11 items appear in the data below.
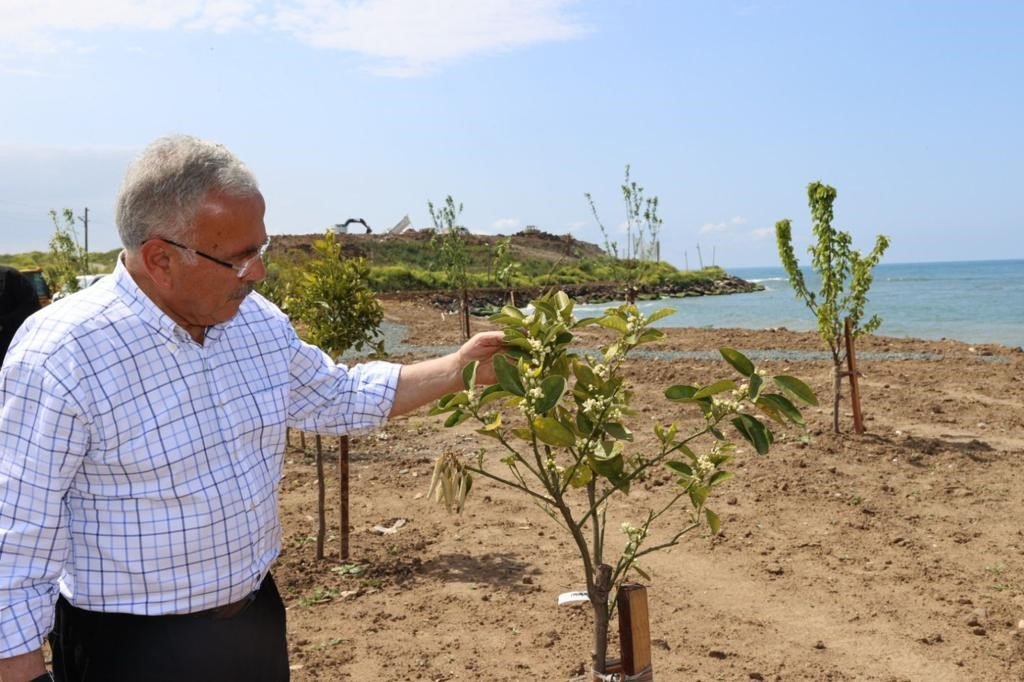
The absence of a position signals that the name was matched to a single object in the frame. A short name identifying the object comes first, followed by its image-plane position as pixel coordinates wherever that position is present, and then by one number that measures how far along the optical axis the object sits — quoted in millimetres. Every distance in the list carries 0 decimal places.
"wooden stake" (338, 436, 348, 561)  5508
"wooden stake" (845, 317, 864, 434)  8438
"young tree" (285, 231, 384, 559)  5738
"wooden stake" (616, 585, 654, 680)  2398
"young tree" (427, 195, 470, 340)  17641
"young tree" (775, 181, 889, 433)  8922
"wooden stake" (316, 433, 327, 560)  5605
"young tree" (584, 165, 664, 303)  16703
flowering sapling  2146
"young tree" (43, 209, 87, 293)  18541
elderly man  1823
